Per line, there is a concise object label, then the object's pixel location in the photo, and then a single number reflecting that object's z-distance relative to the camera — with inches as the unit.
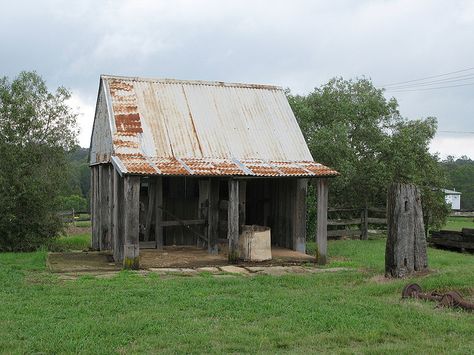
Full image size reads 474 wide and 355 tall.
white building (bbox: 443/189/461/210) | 3004.4
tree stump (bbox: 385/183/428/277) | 465.1
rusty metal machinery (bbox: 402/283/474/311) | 344.5
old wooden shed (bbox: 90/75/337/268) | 590.6
